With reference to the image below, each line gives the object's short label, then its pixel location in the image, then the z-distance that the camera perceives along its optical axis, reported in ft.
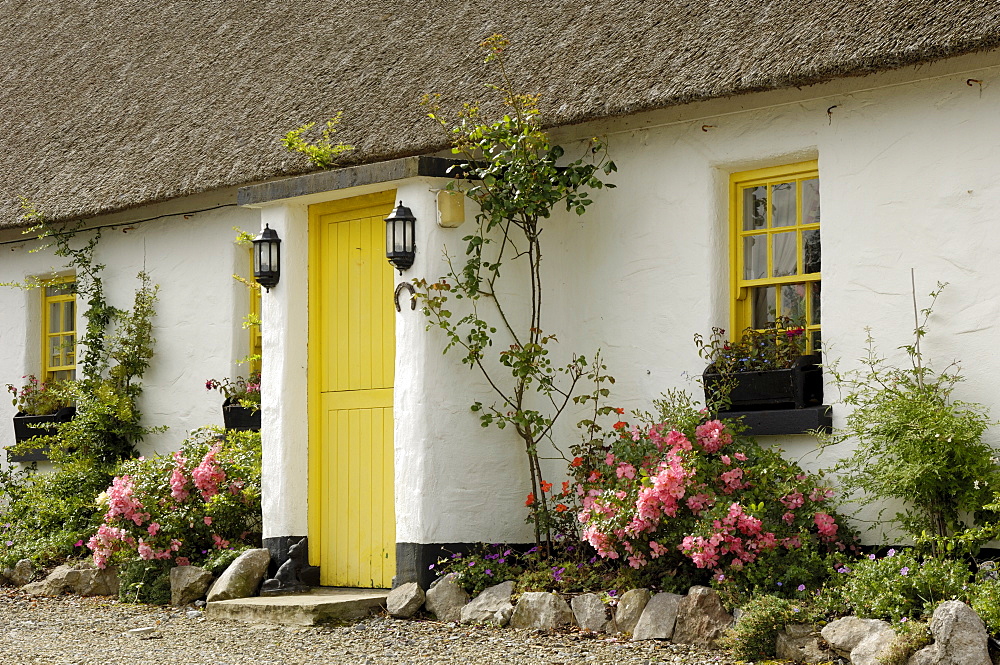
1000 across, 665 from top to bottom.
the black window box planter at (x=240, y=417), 29.53
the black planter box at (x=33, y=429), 34.12
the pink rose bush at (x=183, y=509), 27.22
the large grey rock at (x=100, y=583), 28.14
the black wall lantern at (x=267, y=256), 26.48
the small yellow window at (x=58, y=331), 35.58
